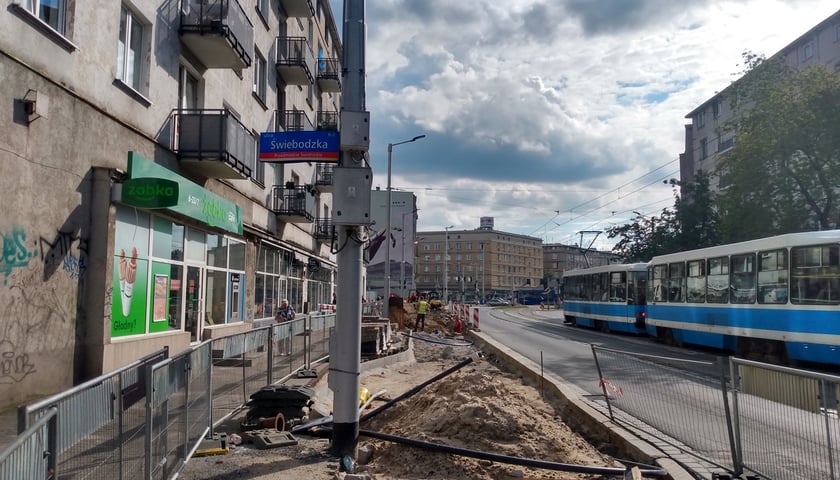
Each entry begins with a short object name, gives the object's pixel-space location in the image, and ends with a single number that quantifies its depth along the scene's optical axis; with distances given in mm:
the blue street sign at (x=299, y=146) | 6973
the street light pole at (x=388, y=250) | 34719
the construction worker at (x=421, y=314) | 30670
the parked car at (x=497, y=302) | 98562
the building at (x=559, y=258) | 156125
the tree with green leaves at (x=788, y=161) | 23531
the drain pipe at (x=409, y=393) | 8365
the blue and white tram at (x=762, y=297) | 13133
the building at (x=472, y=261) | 131250
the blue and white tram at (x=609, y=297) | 26266
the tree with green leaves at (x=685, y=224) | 38750
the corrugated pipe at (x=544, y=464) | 5901
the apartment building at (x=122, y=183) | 8883
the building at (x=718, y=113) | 45250
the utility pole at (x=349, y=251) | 6645
